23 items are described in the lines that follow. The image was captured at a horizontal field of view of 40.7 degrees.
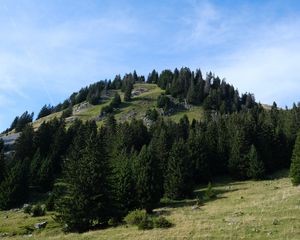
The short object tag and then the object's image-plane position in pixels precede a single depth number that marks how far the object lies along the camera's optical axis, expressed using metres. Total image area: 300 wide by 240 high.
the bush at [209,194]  63.18
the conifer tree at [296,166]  62.84
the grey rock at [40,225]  55.06
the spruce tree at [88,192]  49.03
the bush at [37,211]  64.81
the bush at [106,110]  183.62
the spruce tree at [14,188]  76.44
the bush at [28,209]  67.24
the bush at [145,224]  41.23
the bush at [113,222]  48.64
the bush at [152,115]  167.50
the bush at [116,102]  189.14
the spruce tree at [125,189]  59.44
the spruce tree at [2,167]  90.06
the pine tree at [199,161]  83.12
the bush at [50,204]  68.62
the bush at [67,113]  189.35
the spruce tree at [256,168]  79.39
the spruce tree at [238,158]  82.94
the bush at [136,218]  45.46
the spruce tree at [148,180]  60.09
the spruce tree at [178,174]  69.12
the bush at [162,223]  41.47
